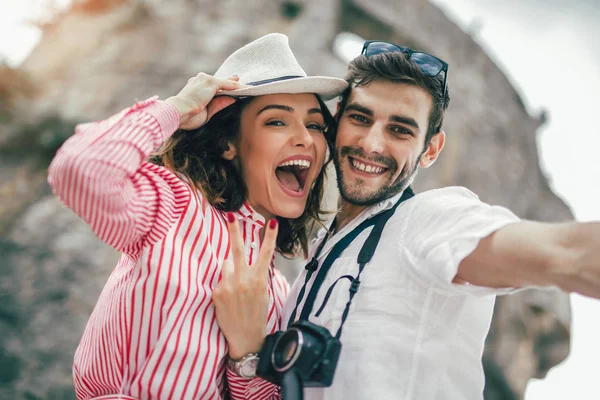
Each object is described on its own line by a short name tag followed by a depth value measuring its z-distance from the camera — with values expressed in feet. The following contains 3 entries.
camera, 1.93
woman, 1.87
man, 1.62
